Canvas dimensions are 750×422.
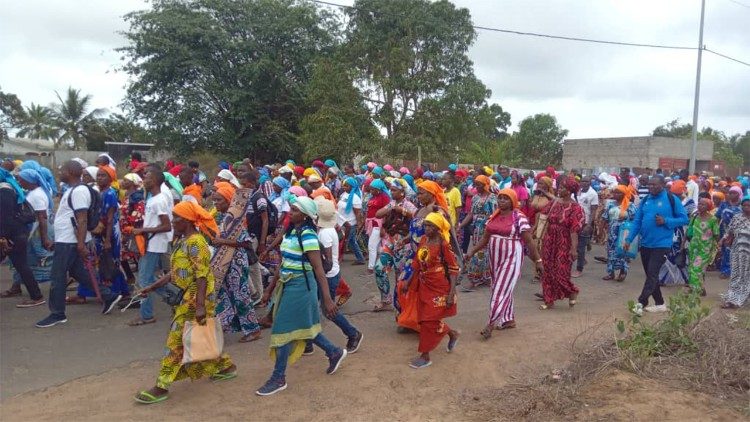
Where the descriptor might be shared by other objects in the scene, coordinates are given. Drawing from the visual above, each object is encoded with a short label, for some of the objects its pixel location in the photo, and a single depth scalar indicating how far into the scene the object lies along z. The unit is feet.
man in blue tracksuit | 21.17
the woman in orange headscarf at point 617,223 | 29.40
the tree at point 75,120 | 133.80
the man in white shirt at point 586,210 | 30.96
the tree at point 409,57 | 69.51
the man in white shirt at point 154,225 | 18.72
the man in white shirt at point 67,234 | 18.71
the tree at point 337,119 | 68.39
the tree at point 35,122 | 139.23
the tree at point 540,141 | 139.74
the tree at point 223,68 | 76.23
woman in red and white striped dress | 18.98
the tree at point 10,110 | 127.44
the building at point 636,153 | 106.73
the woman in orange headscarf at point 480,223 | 26.86
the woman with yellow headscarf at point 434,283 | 16.01
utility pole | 62.28
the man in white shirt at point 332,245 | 16.94
